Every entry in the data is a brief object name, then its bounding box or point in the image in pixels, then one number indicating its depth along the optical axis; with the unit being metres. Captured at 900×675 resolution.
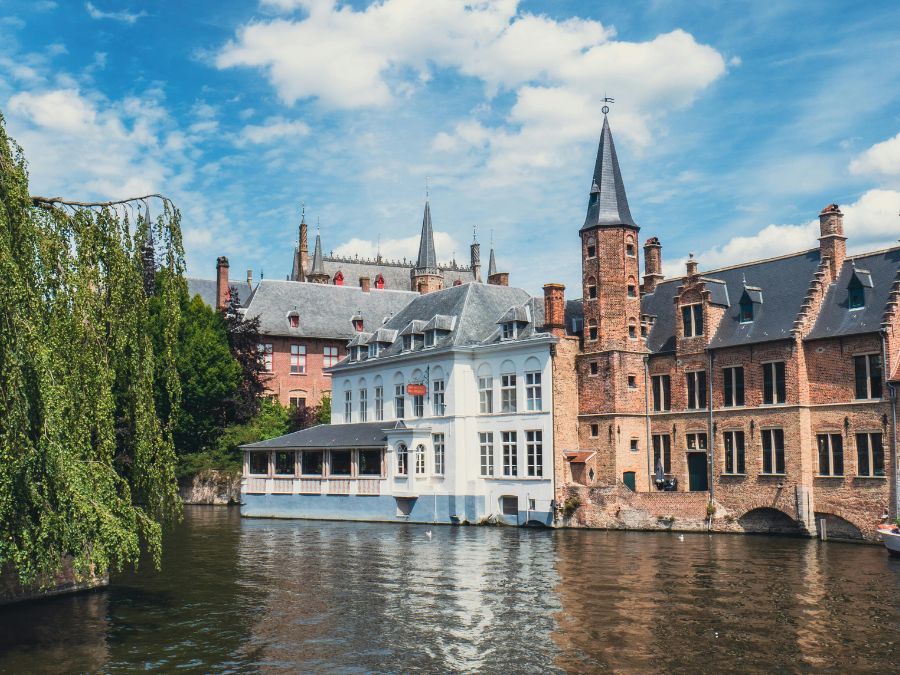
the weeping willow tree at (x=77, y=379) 14.52
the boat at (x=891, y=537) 28.95
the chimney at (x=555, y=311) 40.53
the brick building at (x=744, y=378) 33.62
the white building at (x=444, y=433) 40.81
